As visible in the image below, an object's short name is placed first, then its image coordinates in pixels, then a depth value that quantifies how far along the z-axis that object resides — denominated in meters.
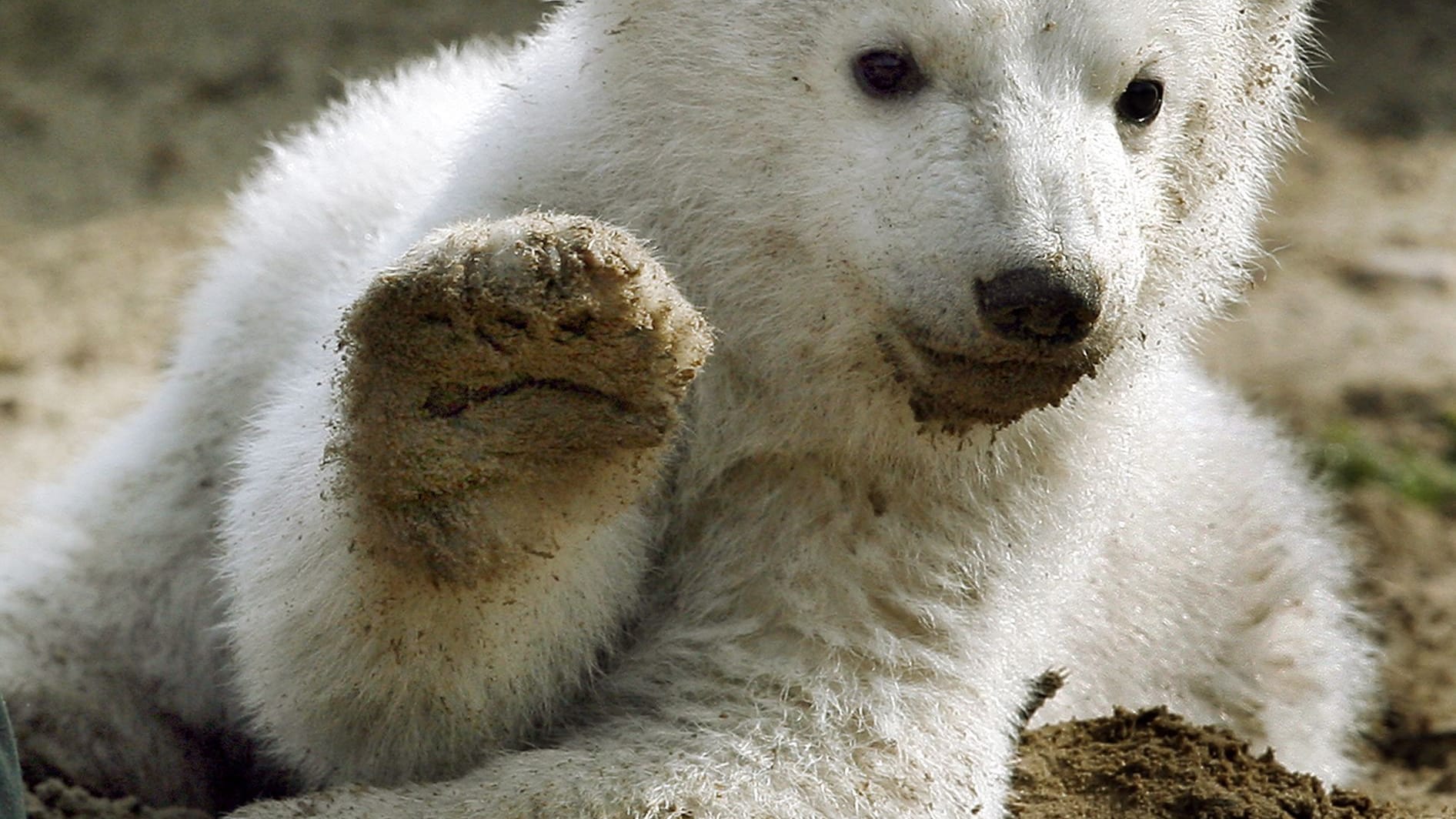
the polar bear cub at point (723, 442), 5.60
